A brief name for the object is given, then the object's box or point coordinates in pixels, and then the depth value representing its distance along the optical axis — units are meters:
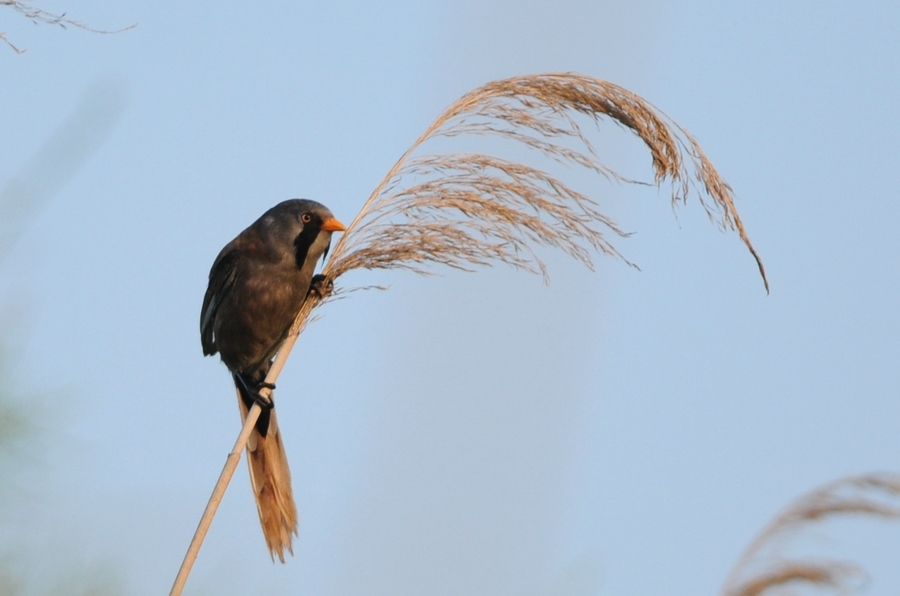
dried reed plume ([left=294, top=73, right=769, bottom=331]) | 4.96
